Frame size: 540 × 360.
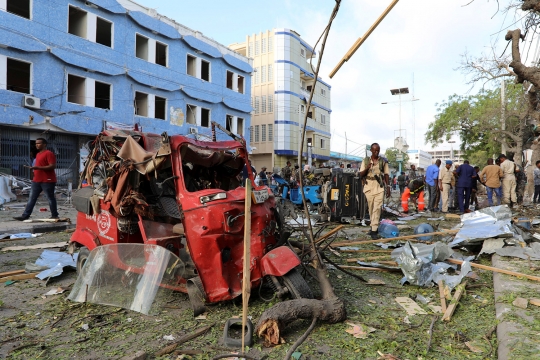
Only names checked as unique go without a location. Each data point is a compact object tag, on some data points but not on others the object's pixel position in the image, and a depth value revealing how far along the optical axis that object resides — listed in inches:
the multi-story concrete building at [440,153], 6045.3
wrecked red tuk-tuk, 133.7
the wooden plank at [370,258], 213.7
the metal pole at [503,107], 901.8
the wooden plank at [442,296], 141.6
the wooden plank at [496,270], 167.4
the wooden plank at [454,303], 132.0
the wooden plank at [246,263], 102.3
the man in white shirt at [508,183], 451.2
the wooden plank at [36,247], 244.3
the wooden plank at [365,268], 197.8
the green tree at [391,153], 3058.6
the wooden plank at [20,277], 177.0
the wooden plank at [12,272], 180.5
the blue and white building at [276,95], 1333.7
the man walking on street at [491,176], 439.2
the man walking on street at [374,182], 271.9
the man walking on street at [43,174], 313.0
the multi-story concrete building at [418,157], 4102.9
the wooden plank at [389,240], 254.5
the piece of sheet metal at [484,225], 226.7
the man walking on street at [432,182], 488.7
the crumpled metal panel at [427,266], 172.6
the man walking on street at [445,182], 465.4
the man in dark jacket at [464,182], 443.8
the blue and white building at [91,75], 583.8
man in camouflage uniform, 502.0
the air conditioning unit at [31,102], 574.6
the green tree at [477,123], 1043.3
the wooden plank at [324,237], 184.4
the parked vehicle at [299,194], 446.3
